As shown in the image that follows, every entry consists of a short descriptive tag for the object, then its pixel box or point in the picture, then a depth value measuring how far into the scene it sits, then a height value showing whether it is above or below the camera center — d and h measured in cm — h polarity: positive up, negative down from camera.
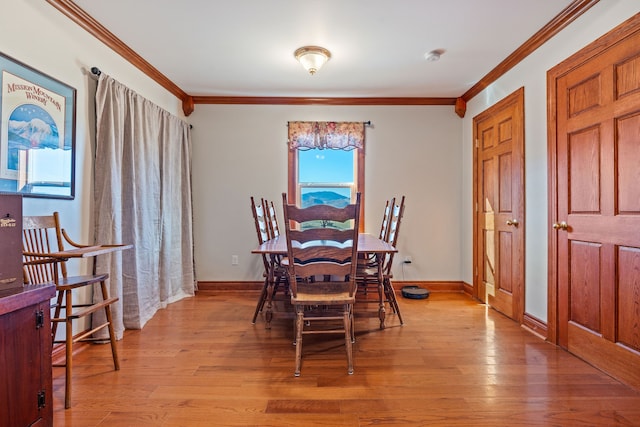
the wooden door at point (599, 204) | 186 +4
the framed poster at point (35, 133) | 186 +51
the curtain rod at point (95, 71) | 246 +109
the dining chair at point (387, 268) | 280 -52
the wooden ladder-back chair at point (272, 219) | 346 -8
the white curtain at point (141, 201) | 253 +11
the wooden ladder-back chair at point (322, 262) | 194 -30
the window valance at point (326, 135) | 409 +98
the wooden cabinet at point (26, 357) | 121 -57
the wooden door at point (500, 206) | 293 +5
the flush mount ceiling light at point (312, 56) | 282 +138
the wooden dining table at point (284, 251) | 237 -28
